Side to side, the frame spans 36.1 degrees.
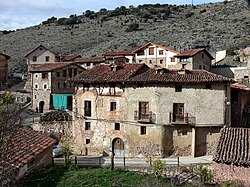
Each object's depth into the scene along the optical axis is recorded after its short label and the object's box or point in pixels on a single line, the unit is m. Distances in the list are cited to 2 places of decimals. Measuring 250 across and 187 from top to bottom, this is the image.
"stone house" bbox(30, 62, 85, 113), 47.12
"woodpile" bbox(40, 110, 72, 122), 36.88
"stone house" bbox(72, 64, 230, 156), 28.30
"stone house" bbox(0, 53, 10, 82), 61.31
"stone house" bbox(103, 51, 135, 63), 53.47
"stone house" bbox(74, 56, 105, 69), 55.56
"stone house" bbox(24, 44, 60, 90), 60.19
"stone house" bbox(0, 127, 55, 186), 15.17
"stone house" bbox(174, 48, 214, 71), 47.09
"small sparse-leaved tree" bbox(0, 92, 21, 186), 8.49
